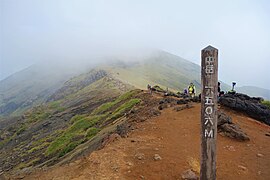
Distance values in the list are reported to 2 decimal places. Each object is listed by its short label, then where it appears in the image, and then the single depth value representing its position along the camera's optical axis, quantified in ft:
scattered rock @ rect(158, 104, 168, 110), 45.98
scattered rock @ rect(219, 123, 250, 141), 31.23
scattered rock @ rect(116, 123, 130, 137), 34.12
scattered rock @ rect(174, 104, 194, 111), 42.95
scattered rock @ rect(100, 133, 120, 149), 31.88
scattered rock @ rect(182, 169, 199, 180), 21.54
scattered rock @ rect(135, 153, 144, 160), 25.02
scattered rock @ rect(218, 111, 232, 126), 34.29
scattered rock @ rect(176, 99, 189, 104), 47.15
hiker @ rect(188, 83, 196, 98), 64.02
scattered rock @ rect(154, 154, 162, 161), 24.69
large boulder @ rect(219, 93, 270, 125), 42.91
